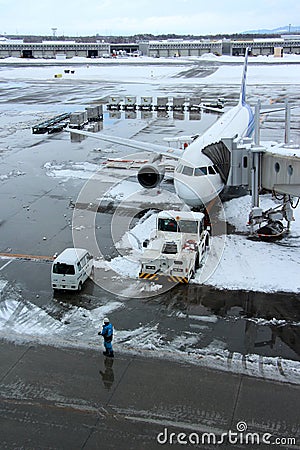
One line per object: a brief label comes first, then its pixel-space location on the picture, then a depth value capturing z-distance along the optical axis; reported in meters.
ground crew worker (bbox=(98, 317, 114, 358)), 14.24
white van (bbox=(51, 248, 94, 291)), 18.42
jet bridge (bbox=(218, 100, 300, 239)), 21.27
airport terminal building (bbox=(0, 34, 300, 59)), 189.20
